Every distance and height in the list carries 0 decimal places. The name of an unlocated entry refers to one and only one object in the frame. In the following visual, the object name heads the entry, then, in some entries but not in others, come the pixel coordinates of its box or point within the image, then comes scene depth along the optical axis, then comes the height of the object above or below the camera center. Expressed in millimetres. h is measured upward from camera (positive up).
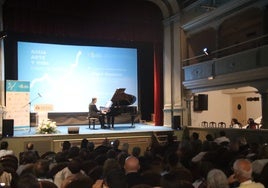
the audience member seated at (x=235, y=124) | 9201 -519
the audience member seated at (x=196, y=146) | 4833 -673
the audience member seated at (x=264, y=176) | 2907 -725
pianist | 8736 -68
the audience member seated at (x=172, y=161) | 3695 -702
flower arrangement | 7612 -485
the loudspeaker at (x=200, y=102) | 9959 +254
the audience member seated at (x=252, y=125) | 8026 -484
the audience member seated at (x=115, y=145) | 5175 -676
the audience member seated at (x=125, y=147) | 5002 -687
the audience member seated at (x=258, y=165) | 3418 -713
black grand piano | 8571 +180
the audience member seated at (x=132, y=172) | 3002 -696
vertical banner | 7984 +253
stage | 7135 -729
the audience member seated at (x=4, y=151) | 4802 -713
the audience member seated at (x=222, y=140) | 5512 -672
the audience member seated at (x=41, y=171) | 3541 -777
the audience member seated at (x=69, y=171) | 3173 -726
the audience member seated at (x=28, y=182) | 2342 -618
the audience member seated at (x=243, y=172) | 2806 -646
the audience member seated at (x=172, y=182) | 2488 -698
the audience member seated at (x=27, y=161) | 3665 -733
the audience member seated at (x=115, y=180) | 2657 -682
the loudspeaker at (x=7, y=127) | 7116 -421
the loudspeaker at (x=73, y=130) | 7569 -545
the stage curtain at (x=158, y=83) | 10772 +1036
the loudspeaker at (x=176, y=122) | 8975 -420
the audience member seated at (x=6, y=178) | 3326 -811
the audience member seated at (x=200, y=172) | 3101 -743
